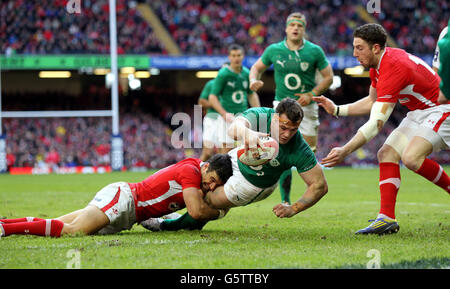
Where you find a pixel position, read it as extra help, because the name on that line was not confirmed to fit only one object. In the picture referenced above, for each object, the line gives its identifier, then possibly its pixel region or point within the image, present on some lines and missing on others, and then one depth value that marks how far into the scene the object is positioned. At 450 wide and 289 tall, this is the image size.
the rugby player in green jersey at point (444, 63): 8.94
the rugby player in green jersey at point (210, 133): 25.33
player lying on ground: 10.81
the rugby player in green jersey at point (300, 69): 16.69
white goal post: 41.53
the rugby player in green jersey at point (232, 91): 22.14
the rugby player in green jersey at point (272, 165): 10.05
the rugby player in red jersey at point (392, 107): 10.86
